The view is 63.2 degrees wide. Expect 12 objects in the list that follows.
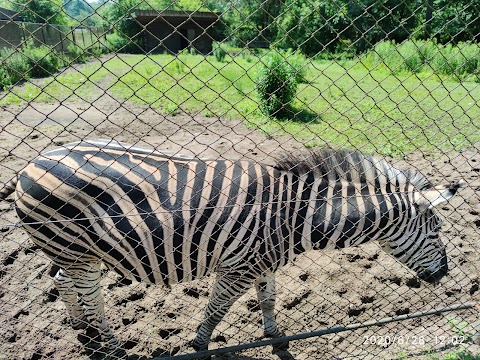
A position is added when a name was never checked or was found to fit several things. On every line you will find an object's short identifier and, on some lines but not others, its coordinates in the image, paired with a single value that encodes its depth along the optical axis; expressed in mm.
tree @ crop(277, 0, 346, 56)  23938
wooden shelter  30094
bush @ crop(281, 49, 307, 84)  10295
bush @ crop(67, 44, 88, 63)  19247
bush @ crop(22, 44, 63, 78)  14972
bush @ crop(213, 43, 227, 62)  18716
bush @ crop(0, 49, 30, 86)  11666
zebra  2553
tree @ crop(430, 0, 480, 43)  20575
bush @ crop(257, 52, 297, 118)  8602
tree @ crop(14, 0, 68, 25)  24280
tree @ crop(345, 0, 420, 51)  25323
